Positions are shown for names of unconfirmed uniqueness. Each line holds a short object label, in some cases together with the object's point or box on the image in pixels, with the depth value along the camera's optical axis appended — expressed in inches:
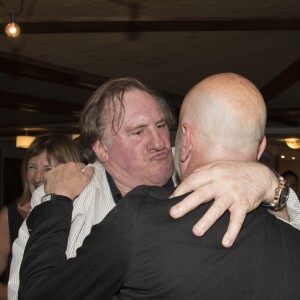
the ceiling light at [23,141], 351.9
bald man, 41.9
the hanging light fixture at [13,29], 138.3
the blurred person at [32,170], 106.9
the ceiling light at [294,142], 374.6
